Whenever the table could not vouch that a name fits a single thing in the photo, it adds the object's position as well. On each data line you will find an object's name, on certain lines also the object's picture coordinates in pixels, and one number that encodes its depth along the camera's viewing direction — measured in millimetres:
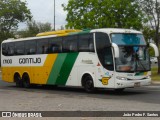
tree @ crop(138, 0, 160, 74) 38103
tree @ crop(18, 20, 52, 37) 78062
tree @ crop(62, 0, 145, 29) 38375
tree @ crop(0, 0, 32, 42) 67938
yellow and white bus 20859
